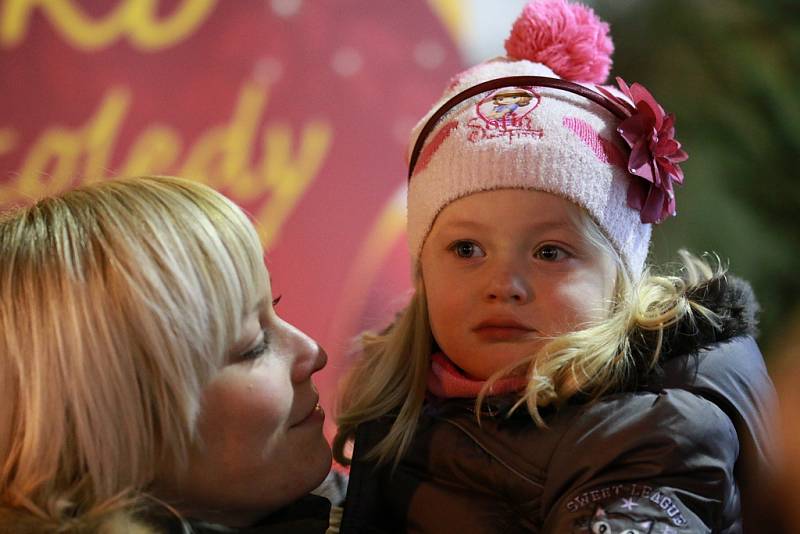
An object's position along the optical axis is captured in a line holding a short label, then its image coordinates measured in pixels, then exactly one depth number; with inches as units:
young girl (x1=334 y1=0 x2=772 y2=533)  51.5
